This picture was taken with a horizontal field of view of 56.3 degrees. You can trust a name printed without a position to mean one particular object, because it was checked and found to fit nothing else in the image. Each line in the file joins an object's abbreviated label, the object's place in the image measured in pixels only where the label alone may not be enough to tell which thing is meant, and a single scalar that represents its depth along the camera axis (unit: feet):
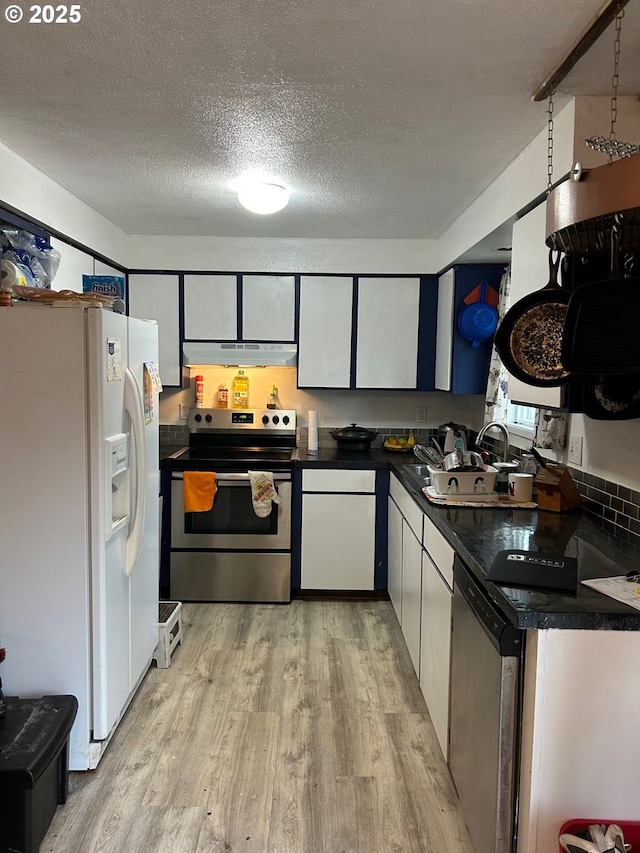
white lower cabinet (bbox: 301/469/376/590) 12.50
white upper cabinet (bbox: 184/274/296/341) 13.51
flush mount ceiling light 9.31
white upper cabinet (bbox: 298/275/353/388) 13.50
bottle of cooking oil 14.19
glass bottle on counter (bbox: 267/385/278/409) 14.30
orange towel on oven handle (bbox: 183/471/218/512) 12.13
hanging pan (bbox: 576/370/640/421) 6.16
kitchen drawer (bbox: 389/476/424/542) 9.17
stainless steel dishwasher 4.86
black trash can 5.50
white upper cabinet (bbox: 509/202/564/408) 7.04
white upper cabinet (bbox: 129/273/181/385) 13.52
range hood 13.48
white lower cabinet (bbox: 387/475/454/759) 7.13
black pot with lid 13.38
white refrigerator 6.70
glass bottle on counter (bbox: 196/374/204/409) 14.19
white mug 8.53
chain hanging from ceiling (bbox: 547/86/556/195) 6.83
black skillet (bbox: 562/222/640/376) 5.10
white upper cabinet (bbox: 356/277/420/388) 13.50
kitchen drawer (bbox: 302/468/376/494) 12.48
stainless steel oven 12.30
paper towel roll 14.03
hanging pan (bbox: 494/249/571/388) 6.40
